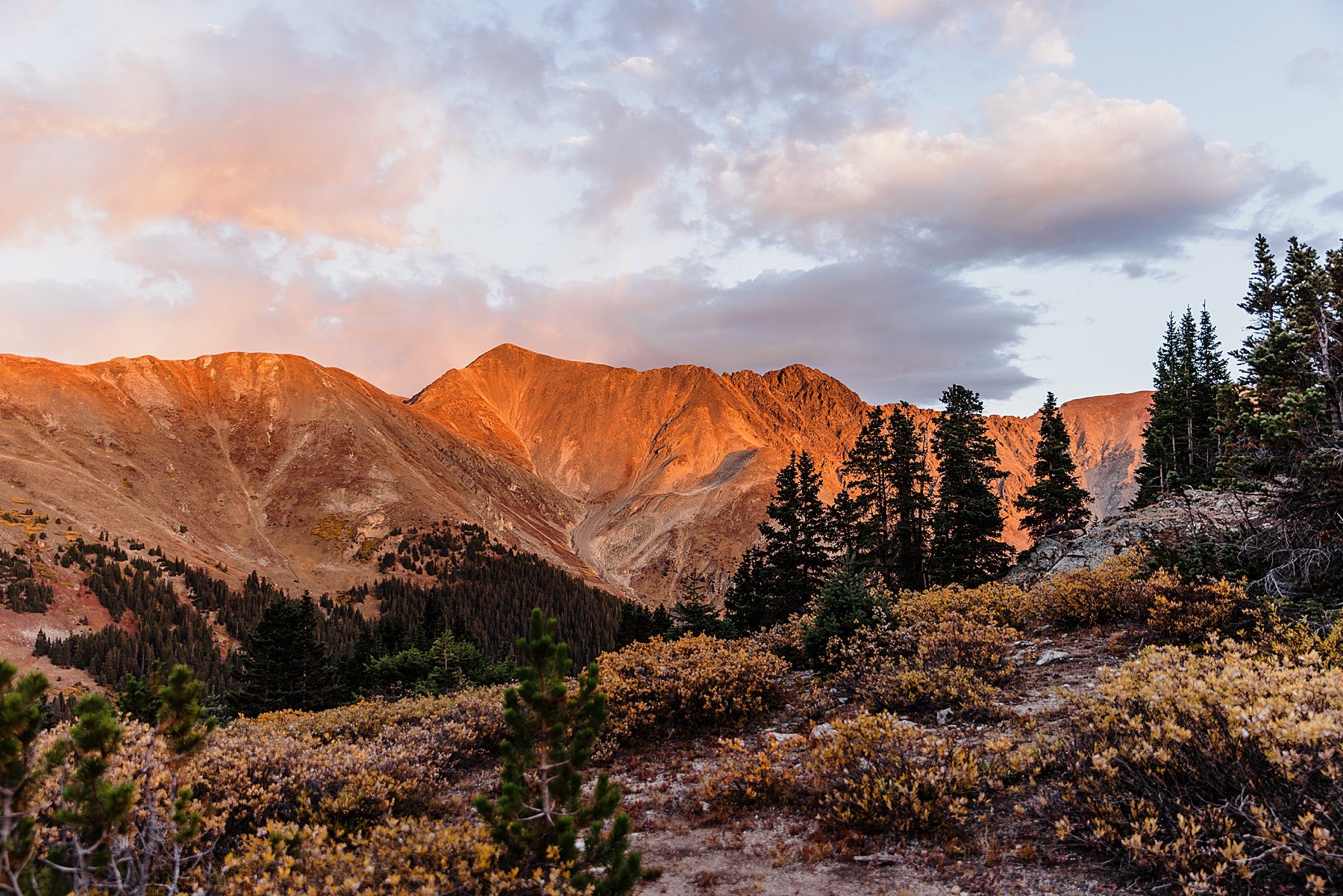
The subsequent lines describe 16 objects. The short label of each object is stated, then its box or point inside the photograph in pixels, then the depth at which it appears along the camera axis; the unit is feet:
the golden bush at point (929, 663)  37.14
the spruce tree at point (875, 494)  130.52
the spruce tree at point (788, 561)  126.93
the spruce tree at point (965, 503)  123.85
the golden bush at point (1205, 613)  37.86
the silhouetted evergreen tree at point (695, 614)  109.29
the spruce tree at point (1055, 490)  139.85
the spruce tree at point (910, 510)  130.62
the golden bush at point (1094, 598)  48.42
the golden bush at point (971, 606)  51.88
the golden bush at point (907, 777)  25.03
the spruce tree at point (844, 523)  132.57
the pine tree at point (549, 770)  19.21
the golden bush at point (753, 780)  30.17
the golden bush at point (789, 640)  54.95
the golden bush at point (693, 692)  42.16
